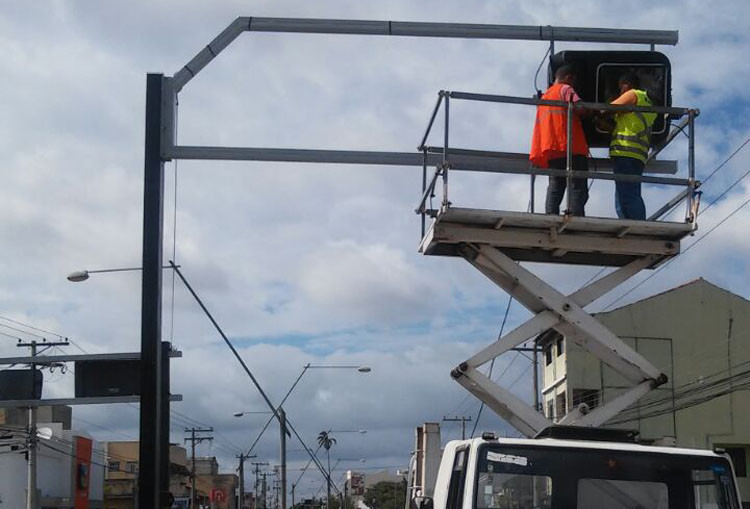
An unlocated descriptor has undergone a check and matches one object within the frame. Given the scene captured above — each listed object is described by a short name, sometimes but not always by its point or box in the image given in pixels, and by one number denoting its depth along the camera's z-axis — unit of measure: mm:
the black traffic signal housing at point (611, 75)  9797
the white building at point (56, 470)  49625
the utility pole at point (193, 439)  79625
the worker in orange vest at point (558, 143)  9109
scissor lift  8508
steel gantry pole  9055
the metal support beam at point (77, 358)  11709
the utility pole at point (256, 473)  113938
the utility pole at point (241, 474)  59141
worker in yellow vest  9383
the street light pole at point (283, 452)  27547
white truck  6695
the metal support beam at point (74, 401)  11789
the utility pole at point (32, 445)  39438
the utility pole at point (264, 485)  128250
